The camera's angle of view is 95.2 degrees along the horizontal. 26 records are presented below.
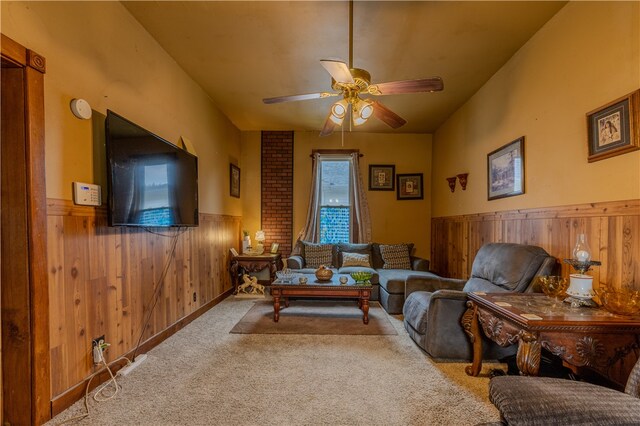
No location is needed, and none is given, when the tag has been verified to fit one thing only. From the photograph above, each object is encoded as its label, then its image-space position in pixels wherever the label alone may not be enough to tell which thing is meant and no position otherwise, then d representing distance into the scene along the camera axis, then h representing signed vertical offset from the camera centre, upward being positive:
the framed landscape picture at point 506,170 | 2.80 +0.40
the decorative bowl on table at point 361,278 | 3.45 -0.81
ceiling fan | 2.04 +0.92
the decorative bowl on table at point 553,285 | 1.92 -0.52
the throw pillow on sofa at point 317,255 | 4.73 -0.73
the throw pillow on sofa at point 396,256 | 4.66 -0.75
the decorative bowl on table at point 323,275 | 3.50 -0.77
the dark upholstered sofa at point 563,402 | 1.07 -0.76
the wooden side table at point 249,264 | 4.55 -0.83
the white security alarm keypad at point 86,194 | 1.86 +0.13
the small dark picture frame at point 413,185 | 5.44 +0.46
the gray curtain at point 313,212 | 5.31 -0.03
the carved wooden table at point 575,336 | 1.50 -0.67
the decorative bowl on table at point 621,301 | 1.55 -0.51
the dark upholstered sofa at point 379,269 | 3.71 -0.90
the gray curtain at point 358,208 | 5.27 +0.04
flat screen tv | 1.96 +0.27
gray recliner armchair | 2.25 -0.77
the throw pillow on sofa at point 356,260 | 4.57 -0.78
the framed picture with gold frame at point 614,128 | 1.71 +0.50
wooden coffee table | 3.28 -0.91
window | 5.47 +0.22
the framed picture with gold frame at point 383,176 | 5.46 +0.64
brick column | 5.45 +0.45
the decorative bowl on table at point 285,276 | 3.46 -0.81
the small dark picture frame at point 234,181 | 4.84 +0.53
